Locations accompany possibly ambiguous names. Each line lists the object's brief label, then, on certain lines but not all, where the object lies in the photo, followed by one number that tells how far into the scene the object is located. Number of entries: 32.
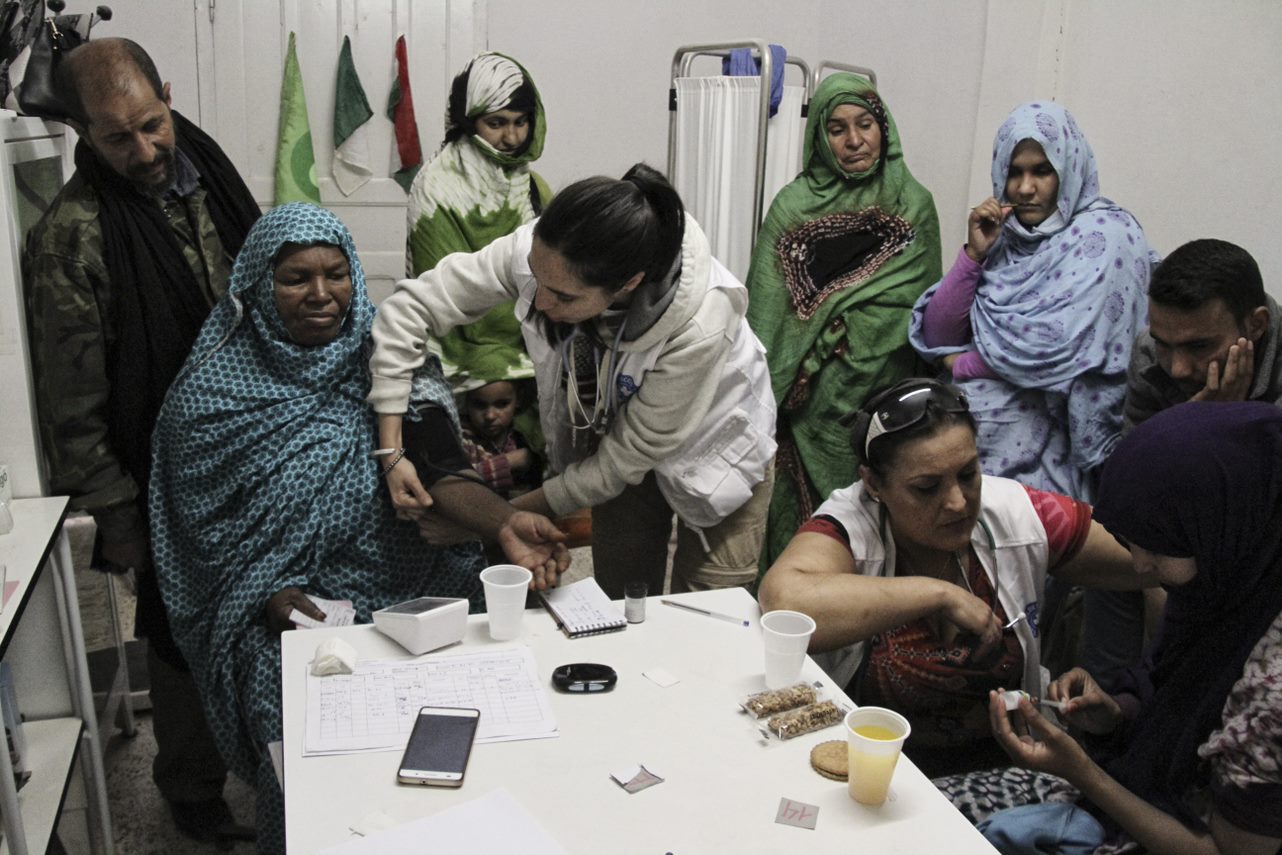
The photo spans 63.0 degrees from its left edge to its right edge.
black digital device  1.48
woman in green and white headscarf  2.74
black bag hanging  2.11
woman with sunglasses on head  1.64
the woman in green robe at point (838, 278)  2.90
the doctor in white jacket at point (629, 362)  1.75
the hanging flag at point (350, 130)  4.18
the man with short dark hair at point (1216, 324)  1.98
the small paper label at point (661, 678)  1.50
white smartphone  1.27
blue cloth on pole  3.25
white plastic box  1.55
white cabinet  1.86
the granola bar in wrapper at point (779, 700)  1.42
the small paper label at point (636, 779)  1.27
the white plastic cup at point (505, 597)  1.60
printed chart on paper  1.36
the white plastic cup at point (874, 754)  1.21
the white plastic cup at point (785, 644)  1.45
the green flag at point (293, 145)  4.12
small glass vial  1.68
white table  1.18
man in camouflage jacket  2.06
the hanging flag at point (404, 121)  4.23
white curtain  3.29
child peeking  2.65
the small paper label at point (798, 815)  1.21
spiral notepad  1.65
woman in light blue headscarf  2.38
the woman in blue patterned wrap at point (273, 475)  1.97
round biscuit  1.29
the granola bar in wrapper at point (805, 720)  1.37
